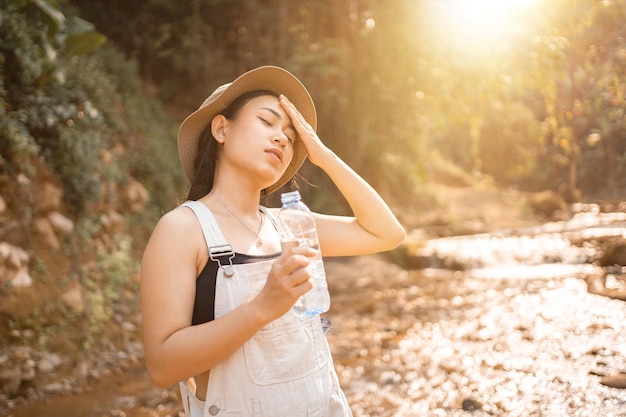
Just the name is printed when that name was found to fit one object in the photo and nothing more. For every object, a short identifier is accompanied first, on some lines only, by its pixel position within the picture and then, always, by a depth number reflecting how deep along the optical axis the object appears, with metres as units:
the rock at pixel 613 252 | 5.65
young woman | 1.57
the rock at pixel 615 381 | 2.95
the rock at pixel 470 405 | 3.43
